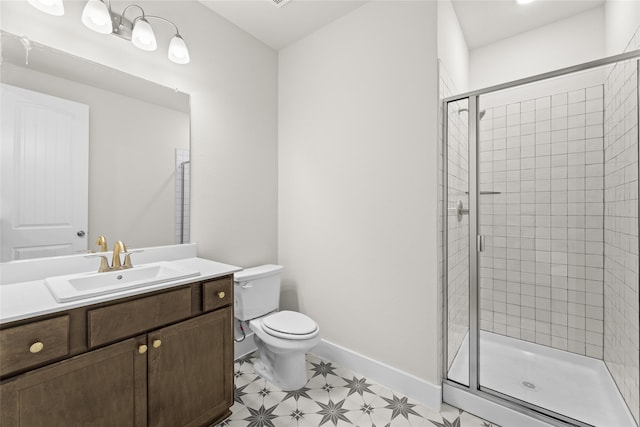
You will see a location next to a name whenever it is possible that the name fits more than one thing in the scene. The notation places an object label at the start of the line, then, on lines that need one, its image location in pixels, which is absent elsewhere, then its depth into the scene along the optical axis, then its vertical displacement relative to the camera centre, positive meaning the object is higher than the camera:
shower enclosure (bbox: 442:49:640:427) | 1.56 -0.23
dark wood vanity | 0.95 -0.60
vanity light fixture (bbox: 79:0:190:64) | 1.44 +1.01
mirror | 1.34 +0.35
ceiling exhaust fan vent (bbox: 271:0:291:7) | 1.95 +1.44
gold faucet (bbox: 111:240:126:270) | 1.50 -0.23
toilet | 1.79 -0.75
